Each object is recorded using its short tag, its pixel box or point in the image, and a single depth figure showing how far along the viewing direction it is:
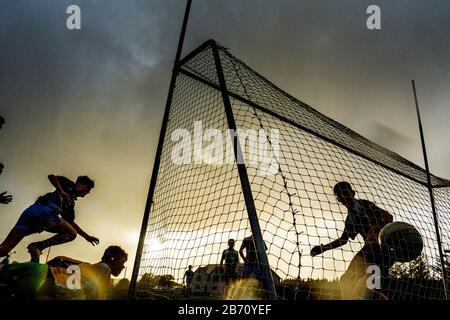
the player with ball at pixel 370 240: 3.29
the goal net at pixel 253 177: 3.08
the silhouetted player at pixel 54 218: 3.59
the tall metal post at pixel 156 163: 3.59
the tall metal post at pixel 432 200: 3.97
